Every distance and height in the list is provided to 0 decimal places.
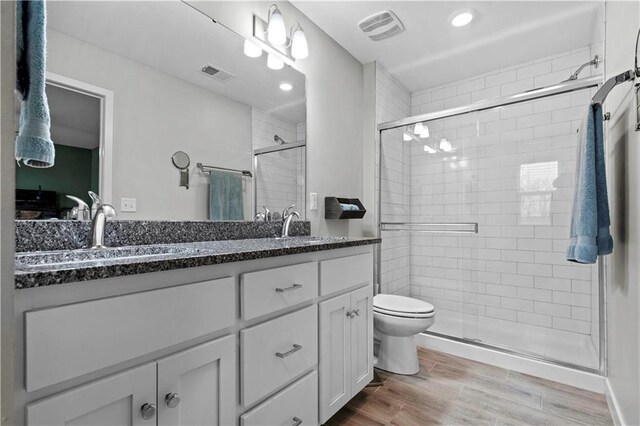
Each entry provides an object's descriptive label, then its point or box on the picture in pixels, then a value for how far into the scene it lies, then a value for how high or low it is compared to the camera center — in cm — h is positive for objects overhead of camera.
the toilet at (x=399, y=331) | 196 -76
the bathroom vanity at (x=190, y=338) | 63 -33
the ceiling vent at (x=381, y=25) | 212 +135
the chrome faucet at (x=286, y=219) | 190 -3
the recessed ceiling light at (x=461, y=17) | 208 +136
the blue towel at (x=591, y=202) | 129 +5
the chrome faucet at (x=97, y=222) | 111 -3
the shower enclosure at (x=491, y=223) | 241 -8
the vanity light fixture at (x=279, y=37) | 181 +108
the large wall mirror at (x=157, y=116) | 112 +45
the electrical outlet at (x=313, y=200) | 215 +10
